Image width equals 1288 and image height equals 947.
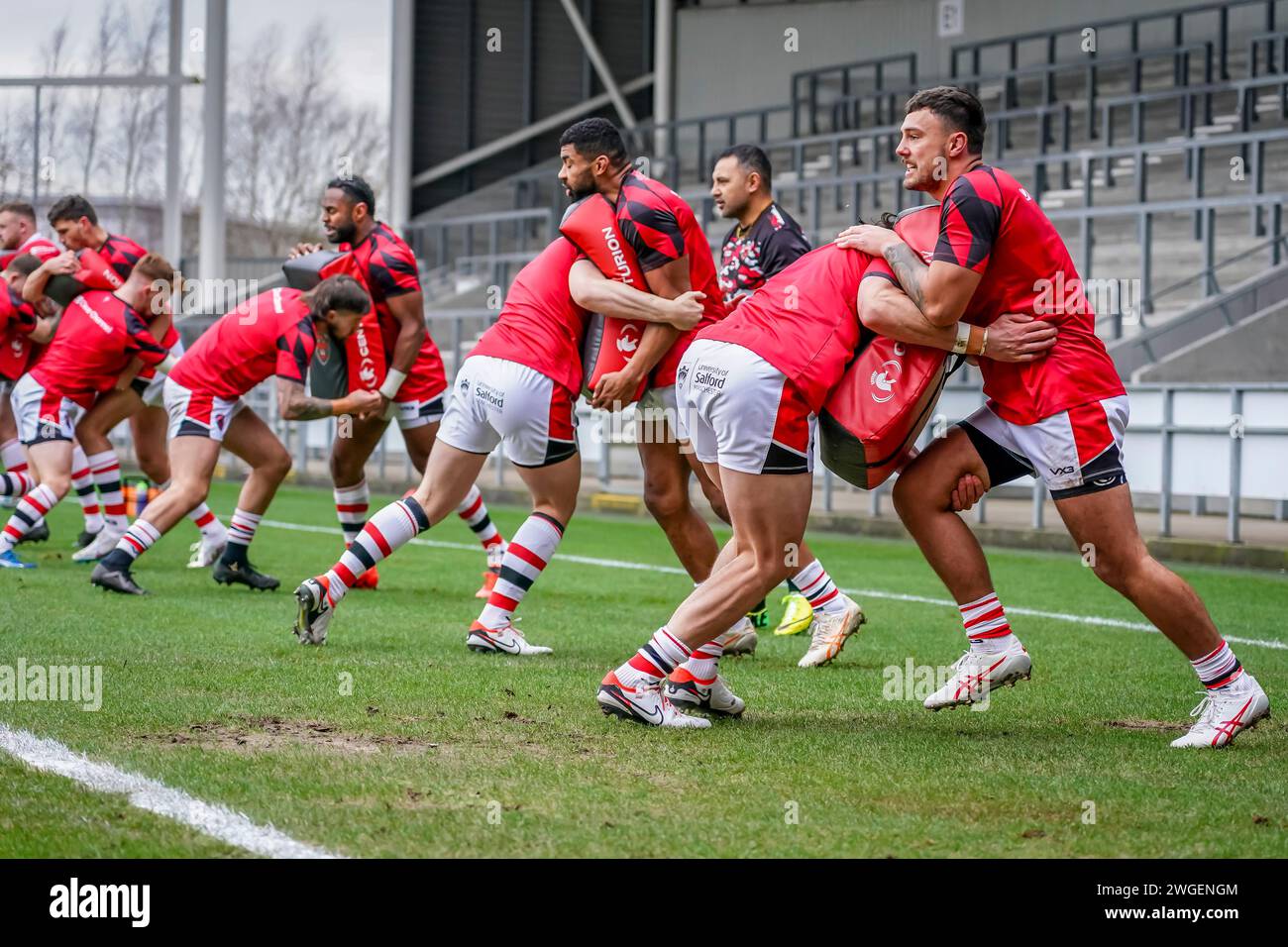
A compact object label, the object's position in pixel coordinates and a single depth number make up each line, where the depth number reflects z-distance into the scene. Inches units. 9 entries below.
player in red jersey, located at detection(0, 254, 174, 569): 800.3
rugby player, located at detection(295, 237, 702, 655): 529.3
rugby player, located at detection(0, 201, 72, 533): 911.7
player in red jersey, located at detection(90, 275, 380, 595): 671.1
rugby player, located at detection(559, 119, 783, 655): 509.0
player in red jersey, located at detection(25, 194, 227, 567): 829.2
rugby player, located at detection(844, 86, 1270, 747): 391.2
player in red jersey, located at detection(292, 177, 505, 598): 695.1
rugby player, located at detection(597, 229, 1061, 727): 398.9
